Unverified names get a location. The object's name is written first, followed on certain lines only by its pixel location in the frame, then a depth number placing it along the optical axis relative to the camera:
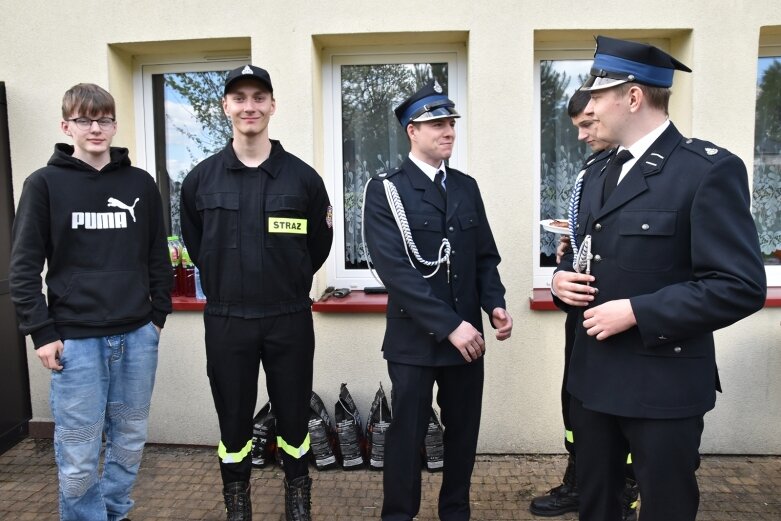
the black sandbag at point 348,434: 3.75
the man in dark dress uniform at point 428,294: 2.66
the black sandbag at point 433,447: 3.74
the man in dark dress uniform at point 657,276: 1.68
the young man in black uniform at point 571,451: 2.96
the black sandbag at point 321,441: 3.73
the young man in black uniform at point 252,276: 2.74
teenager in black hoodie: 2.54
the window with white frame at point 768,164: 4.07
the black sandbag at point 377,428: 3.71
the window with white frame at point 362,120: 4.11
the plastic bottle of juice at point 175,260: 4.18
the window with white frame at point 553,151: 4.11
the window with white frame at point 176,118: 4.28
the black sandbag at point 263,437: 3.81
